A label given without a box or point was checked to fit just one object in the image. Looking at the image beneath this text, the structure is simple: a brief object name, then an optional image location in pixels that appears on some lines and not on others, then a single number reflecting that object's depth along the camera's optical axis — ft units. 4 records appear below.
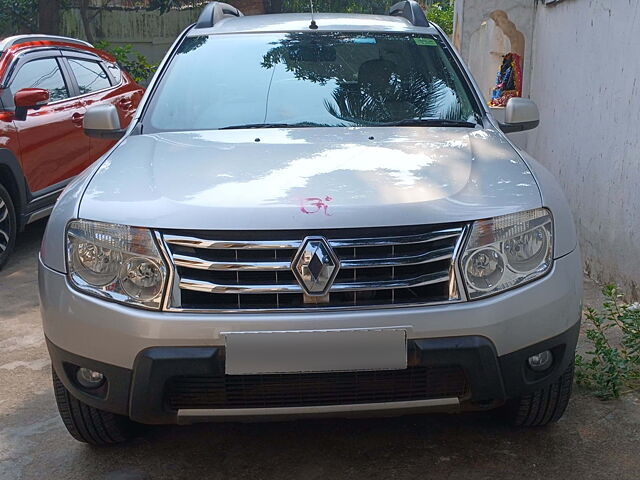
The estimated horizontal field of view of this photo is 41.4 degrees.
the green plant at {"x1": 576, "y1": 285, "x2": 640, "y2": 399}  12.14
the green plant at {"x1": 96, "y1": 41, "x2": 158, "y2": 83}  45.03
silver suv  8.60
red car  20.04
